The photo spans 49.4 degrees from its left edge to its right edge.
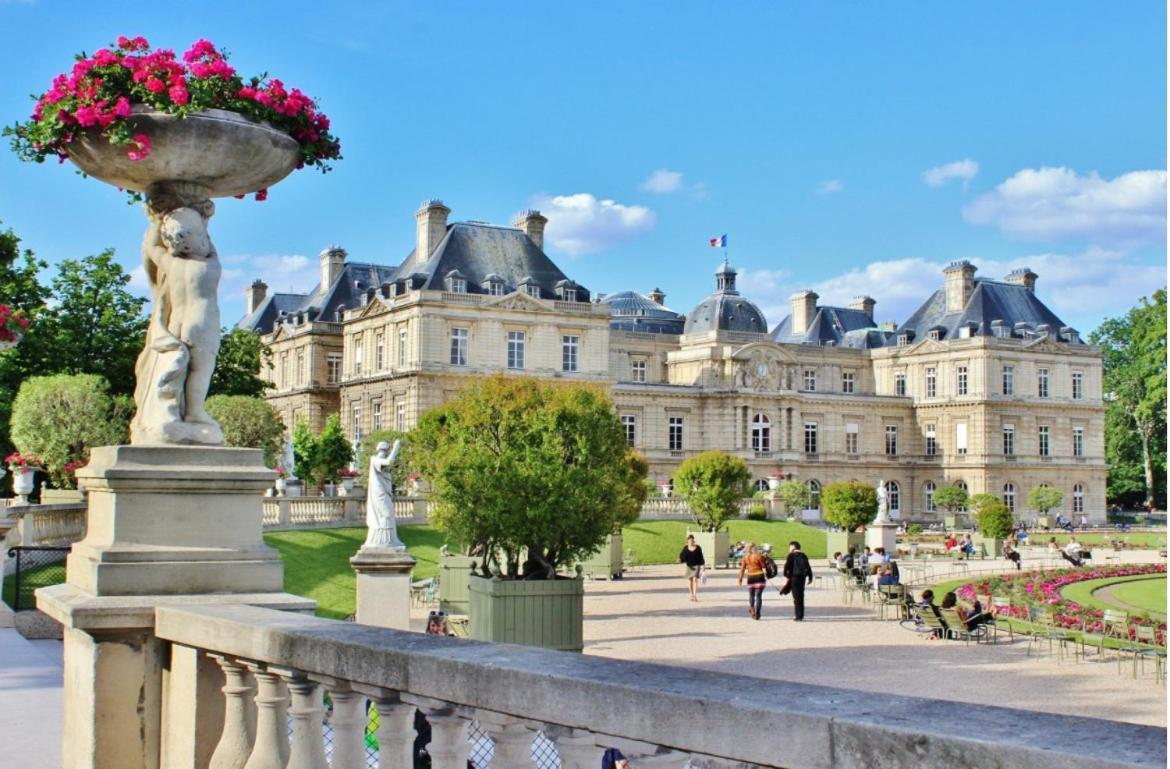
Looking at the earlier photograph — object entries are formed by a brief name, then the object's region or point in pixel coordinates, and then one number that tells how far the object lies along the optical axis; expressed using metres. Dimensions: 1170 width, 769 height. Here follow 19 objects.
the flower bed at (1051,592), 21.19
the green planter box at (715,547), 38.69
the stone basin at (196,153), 5.30
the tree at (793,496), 54.73
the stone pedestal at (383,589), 18.03
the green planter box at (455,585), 22.84
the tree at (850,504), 41.22
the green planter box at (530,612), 17.89
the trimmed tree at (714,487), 40.62
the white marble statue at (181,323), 5.46
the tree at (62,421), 32.41
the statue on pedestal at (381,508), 18.61
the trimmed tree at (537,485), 19.84
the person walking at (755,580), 23.58
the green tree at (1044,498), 68.38
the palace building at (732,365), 58.19
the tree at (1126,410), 77.19
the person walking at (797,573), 23.58
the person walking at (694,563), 27.67
